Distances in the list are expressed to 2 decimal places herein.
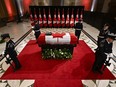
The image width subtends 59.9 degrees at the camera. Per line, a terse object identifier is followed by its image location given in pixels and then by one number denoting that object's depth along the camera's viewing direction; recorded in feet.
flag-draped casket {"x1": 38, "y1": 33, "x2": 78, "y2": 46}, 10.52
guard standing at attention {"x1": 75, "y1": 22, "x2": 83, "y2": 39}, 14.81
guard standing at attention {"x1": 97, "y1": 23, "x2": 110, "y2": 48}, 10.98
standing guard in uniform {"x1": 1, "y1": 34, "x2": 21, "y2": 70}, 8.32
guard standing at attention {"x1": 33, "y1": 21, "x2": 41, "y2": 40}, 14.46
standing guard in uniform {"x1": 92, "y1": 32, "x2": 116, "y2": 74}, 7.95
